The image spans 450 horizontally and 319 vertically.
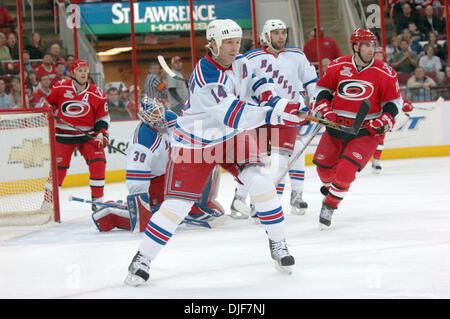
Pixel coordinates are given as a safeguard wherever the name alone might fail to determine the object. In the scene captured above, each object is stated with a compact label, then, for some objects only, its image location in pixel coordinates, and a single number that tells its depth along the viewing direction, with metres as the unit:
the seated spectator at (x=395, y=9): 17.30
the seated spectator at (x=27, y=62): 15.05
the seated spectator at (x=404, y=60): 16.73
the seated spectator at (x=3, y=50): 15.06
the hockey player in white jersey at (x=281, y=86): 8.59
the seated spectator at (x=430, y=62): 16.67
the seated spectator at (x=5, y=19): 15.62
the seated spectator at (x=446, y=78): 16.30
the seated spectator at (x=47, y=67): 15.01
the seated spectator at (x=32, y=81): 14.83
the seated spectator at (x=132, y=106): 15.41
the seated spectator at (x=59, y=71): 14.99
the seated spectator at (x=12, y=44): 15.18
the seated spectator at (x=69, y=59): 15.40
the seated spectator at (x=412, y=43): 16.92
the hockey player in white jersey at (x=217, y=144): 5.18
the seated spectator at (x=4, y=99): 14.20
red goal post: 9.20
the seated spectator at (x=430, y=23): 17.08
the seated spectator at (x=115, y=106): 15.22
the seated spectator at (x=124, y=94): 15.52
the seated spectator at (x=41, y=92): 14.66
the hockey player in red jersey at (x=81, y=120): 10.26
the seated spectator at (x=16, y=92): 14.53
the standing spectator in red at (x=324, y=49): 16.55
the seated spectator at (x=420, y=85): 16.08
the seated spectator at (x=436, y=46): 16.91
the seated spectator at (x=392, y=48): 16.91
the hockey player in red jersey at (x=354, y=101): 7.51
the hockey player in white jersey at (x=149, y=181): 7.74
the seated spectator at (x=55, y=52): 15.28
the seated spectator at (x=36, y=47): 15.22
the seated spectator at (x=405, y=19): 17.31
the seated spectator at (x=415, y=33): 17.14
